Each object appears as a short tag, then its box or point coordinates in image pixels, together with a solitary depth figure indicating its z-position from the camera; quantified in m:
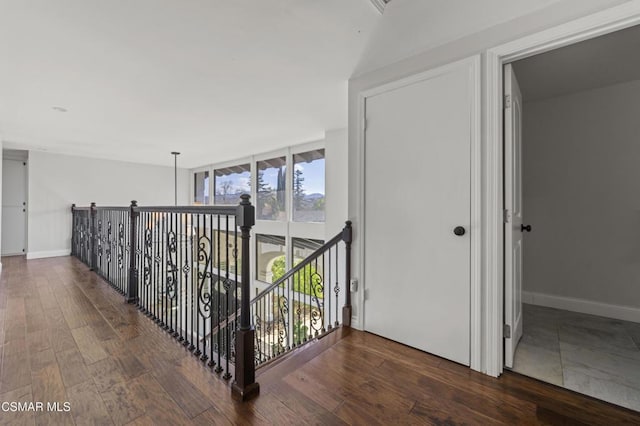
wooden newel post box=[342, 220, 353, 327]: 2.32
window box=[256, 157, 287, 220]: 5.40
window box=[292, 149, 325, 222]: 4.79
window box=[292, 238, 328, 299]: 4.67
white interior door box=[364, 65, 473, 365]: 1.78
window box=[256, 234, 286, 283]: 5.38
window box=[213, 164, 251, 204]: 6.27
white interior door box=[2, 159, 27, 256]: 5.33
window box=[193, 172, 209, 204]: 7.39
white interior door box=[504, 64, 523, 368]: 1.72
